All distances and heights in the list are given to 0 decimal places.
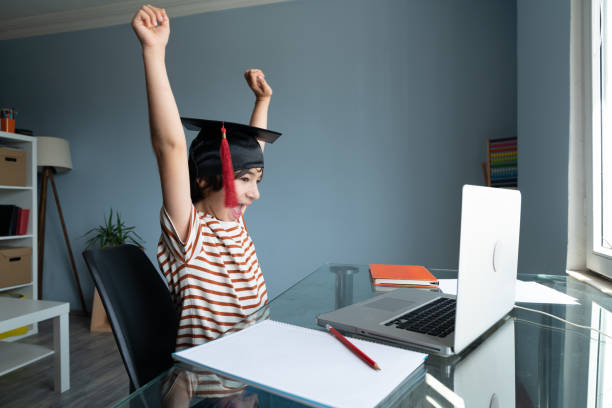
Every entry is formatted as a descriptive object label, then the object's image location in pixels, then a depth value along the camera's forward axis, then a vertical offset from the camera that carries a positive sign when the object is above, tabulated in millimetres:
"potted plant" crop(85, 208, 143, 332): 3223 -298
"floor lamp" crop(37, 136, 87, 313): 3441 +328
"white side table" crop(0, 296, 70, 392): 2051 -775
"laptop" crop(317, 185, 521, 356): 608 -176
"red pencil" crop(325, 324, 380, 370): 543 -218
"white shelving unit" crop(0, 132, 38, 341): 3299 +34
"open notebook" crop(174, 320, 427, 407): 468 -224
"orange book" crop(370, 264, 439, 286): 1160 -213
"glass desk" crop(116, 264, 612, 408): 485 -241
